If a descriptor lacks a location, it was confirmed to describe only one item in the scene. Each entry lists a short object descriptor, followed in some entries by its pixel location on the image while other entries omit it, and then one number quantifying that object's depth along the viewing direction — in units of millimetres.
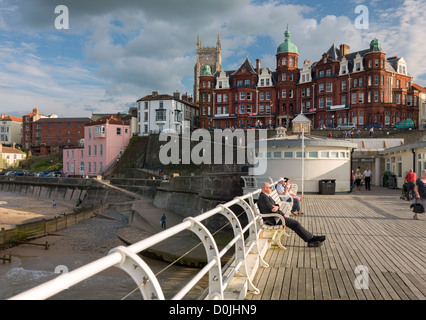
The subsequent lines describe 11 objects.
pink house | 60969
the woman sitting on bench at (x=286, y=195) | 11727
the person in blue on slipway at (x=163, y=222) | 28719
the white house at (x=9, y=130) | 105125
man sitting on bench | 7713
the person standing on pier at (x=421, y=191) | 11586
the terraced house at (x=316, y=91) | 54969
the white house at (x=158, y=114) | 68938
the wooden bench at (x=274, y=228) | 7459
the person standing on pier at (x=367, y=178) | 25422
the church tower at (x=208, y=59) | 122375
